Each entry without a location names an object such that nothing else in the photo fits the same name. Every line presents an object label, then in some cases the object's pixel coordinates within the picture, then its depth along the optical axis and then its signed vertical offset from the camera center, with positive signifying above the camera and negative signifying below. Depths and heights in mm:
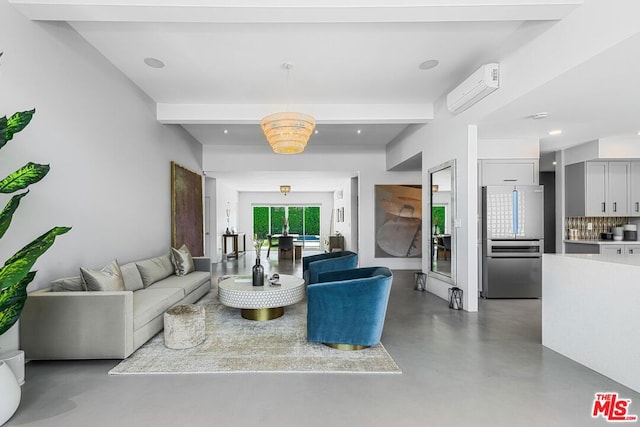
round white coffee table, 3859 -960
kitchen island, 2539 -836
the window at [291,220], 15438 -177
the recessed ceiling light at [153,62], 4059 +1934
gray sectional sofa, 2846 -938
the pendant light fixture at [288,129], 4008 +1089
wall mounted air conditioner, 3799 +1567
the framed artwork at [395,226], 8758 -274
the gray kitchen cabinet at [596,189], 6035 +473
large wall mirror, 5109 -79
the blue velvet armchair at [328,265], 4984 -757
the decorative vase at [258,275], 4242 -754
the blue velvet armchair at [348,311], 3080 -911
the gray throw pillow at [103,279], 3133 -610
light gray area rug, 2805 -1299
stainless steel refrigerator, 5414 -424
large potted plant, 2066 -287
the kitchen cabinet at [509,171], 5512 +738
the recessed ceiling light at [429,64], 4055 +1900
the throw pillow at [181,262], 5312 -740
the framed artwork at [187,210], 6175 +142
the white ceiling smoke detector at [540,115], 4113 +1267
